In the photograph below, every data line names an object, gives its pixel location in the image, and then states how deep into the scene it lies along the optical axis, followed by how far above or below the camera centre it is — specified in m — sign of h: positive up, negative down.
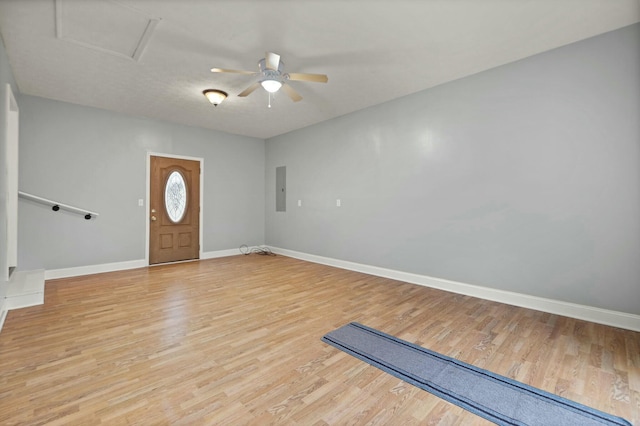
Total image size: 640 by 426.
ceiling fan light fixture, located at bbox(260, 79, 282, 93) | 3.29 +1.52
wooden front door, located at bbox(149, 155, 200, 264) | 5.60 +0.11
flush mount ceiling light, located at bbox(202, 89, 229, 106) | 4.02 +1.70
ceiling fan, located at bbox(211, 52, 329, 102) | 2.85 +1.54
